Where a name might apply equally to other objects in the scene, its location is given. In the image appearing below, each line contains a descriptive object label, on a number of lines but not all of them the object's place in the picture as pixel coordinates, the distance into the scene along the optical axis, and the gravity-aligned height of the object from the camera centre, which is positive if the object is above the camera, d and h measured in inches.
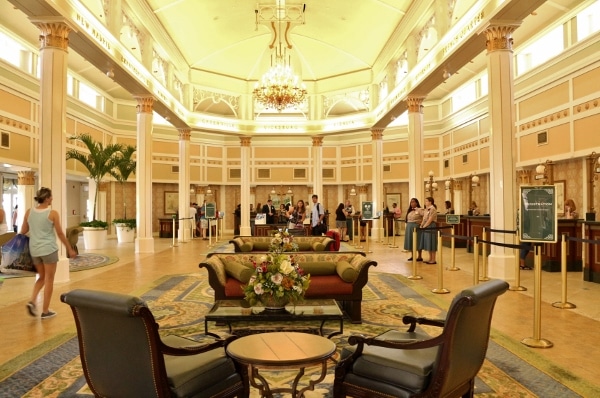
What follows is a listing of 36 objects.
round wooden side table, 105.7 -35.3
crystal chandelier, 554.6 +140.9
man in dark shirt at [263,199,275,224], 678.5 -9.4
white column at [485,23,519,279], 322.0 +44.2
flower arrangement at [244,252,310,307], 173.3 -29.3
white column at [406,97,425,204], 532.7 +70.9
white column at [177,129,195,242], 704.6 +38.6
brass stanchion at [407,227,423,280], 333.4 -45.4
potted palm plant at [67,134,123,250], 561.8 +47.0
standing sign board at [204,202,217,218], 621.0 -6.8
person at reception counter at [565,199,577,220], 387.0 -4.6
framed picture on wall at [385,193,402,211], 880.9 +11.7
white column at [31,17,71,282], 311.7 +62.5
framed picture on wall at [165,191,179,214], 860.0 +7.5
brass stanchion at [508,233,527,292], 283.9 -47.1
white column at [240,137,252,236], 791.1 +32.6
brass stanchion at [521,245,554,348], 178.7 -46.8
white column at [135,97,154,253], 518.0 +33.8
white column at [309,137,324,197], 828.6 +69.4
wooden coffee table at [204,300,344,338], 177.2 -41.7
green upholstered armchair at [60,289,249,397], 95.3 -33.1
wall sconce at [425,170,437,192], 702.6 +32.1
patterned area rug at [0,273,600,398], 135.9 -53.8
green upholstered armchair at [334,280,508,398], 100.8 -36.2
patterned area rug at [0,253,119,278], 368.5 -51.9
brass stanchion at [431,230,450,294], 283.7 -48.1
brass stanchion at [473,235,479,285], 272.1 -34.4
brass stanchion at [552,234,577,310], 241.0 -45.5
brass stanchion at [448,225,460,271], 366.5 -48.2
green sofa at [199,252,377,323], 219.3 -35.9
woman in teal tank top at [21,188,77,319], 218.5 -15.6
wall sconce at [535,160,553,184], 471.9 +31.7
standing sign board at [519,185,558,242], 212.7 -4.3
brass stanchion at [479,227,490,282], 320.2 -47.4
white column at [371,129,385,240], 695.7 +44.0
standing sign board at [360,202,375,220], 564.5 -5.7
